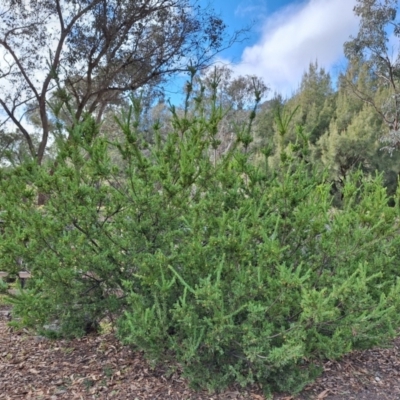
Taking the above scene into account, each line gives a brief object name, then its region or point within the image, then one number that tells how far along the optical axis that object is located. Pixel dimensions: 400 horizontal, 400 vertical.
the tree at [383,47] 14.59
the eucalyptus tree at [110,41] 11.62
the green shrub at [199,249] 2.16
